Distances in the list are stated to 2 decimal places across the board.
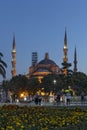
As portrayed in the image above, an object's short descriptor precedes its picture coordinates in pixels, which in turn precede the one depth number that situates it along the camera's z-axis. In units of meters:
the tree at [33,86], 91.14
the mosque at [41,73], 120.18
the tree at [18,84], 90.42
